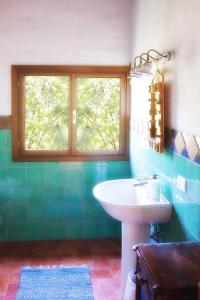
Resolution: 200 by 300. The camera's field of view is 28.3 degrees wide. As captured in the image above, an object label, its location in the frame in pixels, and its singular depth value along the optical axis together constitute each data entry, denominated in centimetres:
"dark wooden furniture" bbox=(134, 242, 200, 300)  162
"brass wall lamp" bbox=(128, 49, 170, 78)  280
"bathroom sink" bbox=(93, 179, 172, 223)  264
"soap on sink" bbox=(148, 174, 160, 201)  283
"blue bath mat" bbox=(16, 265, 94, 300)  302
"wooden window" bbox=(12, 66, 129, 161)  402
